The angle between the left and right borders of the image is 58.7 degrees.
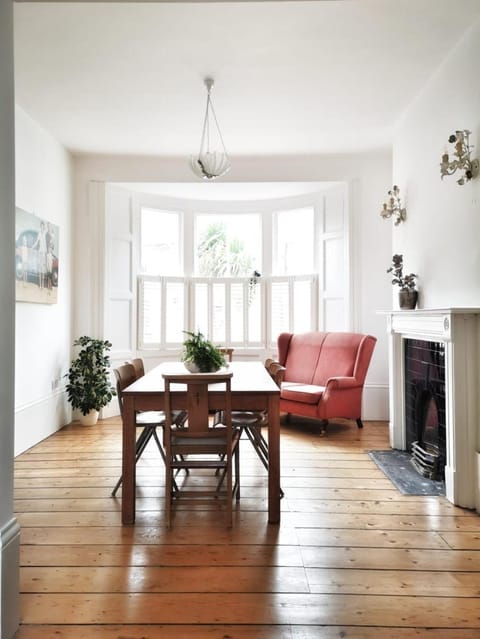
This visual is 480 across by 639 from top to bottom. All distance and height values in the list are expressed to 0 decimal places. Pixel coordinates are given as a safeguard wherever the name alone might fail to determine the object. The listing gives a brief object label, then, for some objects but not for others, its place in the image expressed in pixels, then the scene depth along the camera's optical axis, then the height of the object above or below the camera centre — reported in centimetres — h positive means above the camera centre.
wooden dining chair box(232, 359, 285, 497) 295 -70
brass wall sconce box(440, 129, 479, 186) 275 +106
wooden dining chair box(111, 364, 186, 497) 285 -67
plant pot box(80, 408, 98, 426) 475 -105
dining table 247 -53
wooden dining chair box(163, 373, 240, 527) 236 -63
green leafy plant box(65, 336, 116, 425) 464 -64
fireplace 272 -54
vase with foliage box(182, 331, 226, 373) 290 -22
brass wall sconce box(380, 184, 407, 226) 404 +109
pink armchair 449 -58
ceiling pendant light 341 +128
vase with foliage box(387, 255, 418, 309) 367 +28
